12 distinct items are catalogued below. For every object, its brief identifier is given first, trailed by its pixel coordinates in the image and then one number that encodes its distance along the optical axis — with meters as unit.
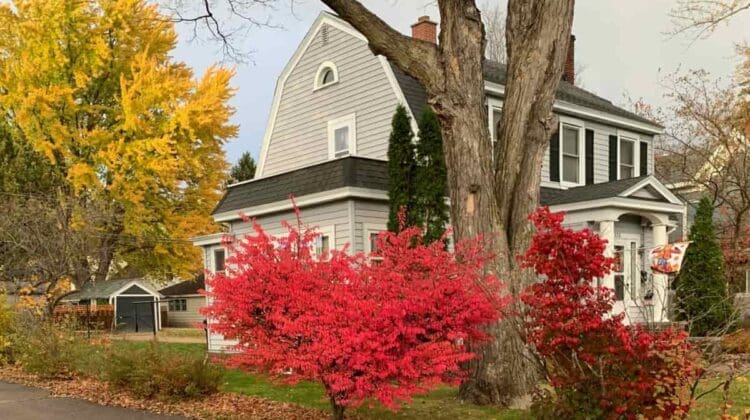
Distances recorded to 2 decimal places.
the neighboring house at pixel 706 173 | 20.95
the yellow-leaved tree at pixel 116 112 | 24.02
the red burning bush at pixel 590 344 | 4.99
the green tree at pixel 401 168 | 11.80
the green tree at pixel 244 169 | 37.47
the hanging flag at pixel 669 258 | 12.73
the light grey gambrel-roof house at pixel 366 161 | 12.94
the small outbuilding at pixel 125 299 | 33.47
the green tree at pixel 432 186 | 11.63
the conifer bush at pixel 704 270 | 14.84
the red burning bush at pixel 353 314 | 6.13
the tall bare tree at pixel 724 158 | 20.39
